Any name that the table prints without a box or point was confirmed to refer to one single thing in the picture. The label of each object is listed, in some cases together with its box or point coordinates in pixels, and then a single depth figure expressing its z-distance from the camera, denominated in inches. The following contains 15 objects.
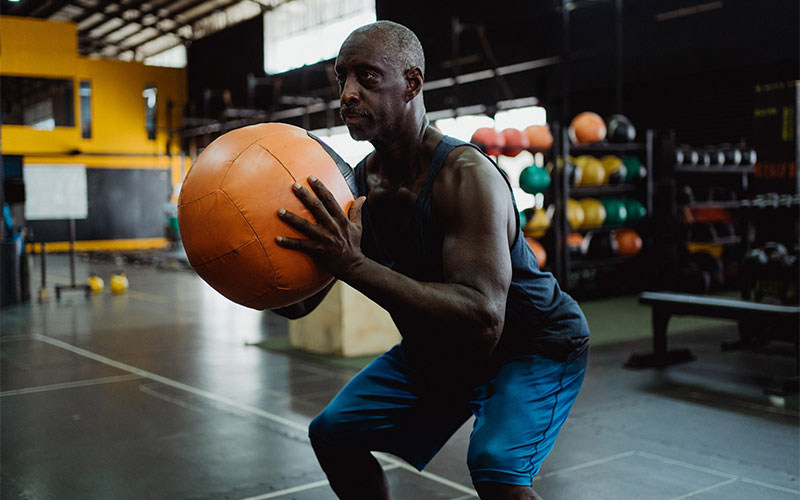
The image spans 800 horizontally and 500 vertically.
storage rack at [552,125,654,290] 303.4
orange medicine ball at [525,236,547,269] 294.1
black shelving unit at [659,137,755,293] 324.8
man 52.5
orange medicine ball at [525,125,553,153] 301.3
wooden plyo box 199.5
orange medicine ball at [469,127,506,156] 289.1
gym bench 164.7
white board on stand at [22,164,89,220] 343.6
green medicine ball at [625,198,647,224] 327.0
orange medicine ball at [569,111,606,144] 302.2
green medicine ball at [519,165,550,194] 295.3
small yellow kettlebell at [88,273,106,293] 363.3
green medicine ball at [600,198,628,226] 319.6
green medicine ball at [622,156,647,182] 326.3
